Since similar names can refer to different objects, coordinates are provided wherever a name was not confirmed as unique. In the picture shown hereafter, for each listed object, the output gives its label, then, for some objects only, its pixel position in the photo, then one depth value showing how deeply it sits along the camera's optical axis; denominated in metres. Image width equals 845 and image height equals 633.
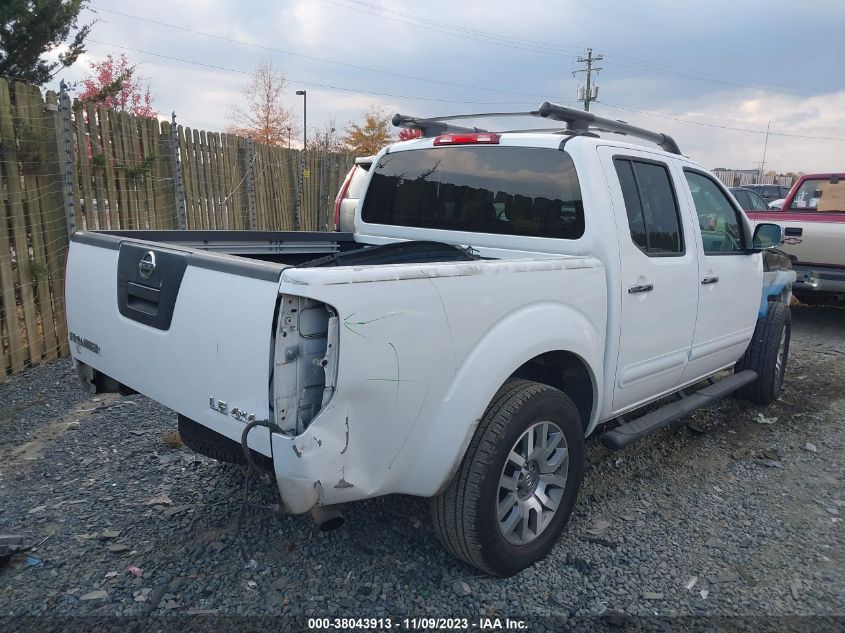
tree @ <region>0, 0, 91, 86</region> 8.85
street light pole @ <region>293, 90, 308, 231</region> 11.22
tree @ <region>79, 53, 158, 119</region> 23.07
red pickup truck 8.00
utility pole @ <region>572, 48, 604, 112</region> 42.88
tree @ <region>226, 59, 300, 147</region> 34.62
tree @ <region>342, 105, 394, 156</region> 35.91
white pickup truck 2.15
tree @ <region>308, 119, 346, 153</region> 33.13
